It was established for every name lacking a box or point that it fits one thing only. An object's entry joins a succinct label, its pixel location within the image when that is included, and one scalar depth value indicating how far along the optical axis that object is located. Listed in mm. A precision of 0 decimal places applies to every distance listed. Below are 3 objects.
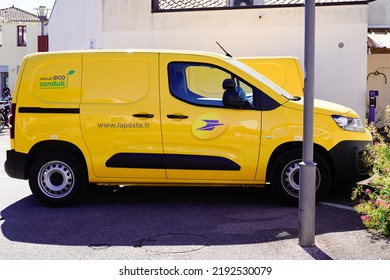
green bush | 5480
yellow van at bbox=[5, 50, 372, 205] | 6613
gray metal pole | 4883
